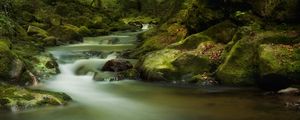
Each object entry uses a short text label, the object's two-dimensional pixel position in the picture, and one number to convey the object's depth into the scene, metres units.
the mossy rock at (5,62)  10.76
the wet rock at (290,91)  9.22
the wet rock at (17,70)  10.90
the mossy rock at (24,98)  8.18
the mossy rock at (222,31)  12.90
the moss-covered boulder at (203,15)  13.65
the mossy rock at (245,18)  12.53
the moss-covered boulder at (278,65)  9.67
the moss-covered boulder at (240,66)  10.66
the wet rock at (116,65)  12.71
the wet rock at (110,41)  19.21
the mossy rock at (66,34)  19.44
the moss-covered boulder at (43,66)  12.41
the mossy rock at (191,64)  11.58
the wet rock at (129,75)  12.14
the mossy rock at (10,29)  14.61
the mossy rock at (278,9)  11.41
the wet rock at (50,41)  17.78
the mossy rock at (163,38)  14.90
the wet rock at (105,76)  12.06
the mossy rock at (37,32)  18.85
